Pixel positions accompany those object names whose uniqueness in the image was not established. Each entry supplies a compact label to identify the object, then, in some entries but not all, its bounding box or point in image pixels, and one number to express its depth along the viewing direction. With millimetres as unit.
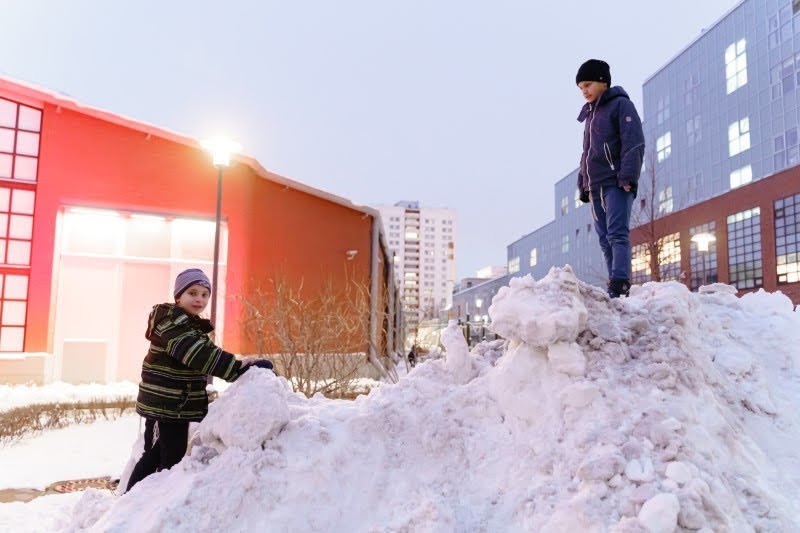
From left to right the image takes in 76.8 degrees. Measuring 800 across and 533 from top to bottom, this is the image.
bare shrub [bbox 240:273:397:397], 8453
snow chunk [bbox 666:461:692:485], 2104
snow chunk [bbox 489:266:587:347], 2781
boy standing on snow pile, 4289
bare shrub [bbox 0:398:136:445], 6938
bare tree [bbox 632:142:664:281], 12538
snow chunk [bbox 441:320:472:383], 3305
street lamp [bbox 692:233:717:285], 24825
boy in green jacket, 2832
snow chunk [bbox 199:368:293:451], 2658
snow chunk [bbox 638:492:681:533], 1945
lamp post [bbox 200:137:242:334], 8604
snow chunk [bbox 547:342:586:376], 2707
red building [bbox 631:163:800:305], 24203
